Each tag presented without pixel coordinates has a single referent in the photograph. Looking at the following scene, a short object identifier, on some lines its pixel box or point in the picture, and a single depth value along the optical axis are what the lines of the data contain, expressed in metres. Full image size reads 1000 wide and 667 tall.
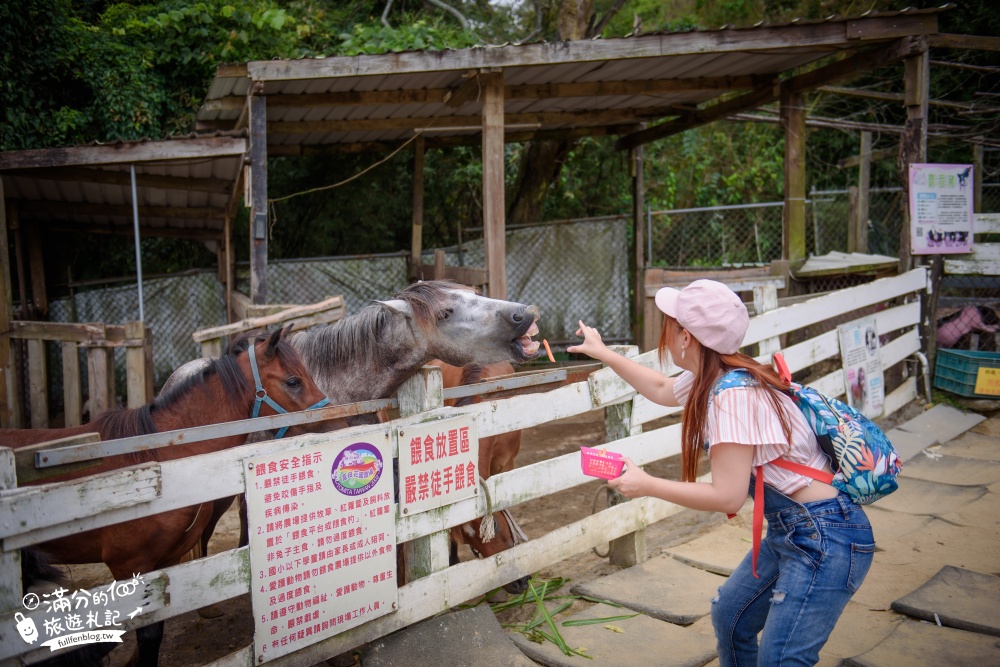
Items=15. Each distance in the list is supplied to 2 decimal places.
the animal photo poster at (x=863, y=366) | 5.73
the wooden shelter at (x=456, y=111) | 5.87
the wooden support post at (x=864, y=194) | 9.81
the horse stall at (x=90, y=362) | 5.40
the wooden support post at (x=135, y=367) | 5.38
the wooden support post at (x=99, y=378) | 5.41
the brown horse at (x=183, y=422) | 2.89
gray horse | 3.46
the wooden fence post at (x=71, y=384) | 5.94
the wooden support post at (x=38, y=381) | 6.35
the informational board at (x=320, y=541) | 2.50
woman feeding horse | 1.96
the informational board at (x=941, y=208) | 6.75
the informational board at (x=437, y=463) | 2.94
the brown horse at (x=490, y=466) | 3.94
